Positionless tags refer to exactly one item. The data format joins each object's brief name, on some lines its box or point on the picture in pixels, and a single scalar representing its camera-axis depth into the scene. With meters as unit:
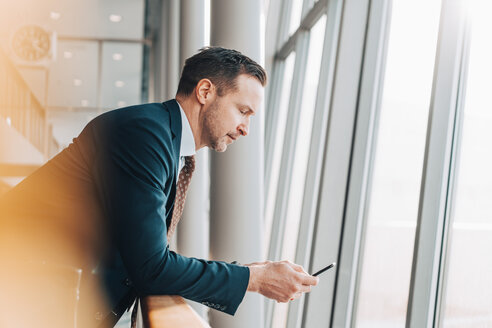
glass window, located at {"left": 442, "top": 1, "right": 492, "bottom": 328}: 1.58
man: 1.07
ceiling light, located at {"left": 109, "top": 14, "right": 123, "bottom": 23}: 7.96
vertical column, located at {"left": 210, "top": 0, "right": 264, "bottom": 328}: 1.86
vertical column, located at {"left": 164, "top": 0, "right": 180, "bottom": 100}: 5.27
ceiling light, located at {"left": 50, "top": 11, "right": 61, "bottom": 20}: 8.01
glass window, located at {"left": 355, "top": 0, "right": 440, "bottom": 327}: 2.04
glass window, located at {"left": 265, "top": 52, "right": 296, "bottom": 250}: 4.38
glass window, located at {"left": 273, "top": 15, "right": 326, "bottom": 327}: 3.56
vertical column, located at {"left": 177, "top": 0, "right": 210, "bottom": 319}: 3.47
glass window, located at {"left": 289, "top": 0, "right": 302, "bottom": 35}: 4.04
